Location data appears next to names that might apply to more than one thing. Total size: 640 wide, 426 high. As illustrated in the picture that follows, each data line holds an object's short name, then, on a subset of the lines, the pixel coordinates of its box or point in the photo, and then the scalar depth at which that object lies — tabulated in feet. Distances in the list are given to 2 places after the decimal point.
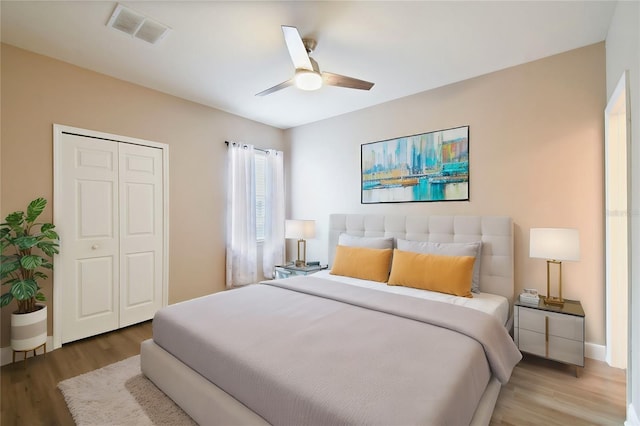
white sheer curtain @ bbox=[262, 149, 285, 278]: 14.76
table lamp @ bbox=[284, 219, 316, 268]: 13.19
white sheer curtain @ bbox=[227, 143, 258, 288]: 13.23
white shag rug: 5.68
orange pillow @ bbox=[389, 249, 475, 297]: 8.25
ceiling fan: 6.50
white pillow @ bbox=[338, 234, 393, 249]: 10.75
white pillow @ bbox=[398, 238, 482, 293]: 8.89
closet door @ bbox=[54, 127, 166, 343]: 9.03
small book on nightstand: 7.93
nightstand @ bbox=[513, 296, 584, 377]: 7.14
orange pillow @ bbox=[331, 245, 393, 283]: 9.94
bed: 3.82
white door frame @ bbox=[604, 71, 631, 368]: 7.30
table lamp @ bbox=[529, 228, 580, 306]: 7.42
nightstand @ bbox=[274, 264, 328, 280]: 12.58
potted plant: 7.47
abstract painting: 10.16
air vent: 6.77
